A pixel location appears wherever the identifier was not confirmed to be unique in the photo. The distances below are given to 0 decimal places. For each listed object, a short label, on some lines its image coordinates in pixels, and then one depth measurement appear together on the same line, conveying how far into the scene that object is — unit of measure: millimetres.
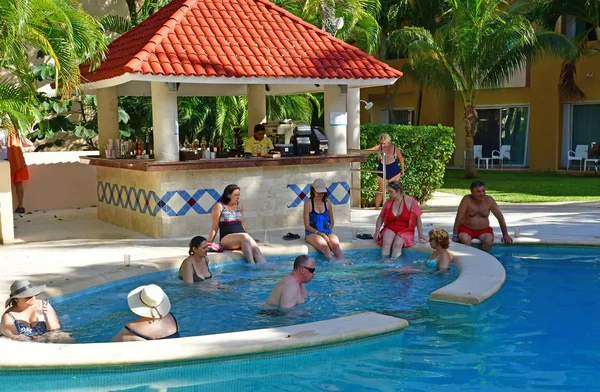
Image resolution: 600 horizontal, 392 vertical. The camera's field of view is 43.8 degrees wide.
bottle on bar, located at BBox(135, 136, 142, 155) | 15039
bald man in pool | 8859
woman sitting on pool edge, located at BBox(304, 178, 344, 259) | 12211
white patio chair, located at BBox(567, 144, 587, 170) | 28358
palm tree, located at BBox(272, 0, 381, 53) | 18328
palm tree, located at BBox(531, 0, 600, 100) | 25906
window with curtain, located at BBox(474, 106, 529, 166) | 31500
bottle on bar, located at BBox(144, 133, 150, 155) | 15155
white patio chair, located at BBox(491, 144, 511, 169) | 31673
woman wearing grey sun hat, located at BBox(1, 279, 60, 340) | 7449
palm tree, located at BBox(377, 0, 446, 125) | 30156
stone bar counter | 13328
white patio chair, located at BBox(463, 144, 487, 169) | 31964
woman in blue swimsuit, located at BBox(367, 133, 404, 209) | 16844
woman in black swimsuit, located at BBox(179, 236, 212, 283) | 10181
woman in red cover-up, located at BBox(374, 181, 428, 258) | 12094
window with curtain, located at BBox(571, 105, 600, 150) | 29116
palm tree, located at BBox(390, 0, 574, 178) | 22859
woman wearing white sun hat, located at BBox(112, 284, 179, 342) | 7066
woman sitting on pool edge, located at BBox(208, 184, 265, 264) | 11828
